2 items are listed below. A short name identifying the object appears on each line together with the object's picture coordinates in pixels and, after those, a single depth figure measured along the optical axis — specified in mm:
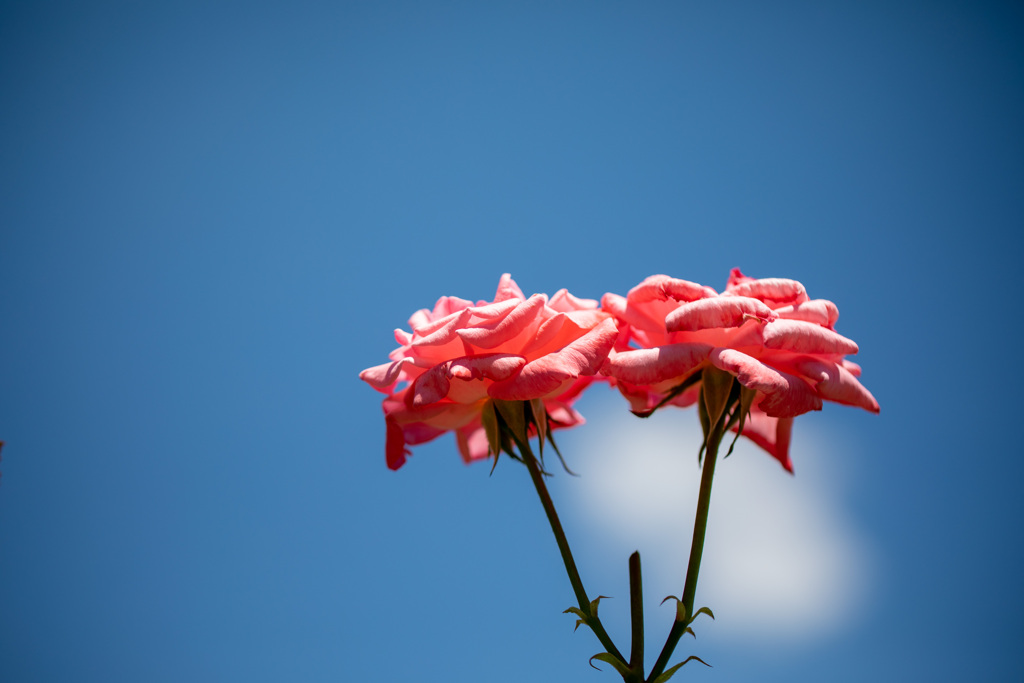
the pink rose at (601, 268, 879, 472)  1382
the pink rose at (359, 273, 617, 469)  1381
